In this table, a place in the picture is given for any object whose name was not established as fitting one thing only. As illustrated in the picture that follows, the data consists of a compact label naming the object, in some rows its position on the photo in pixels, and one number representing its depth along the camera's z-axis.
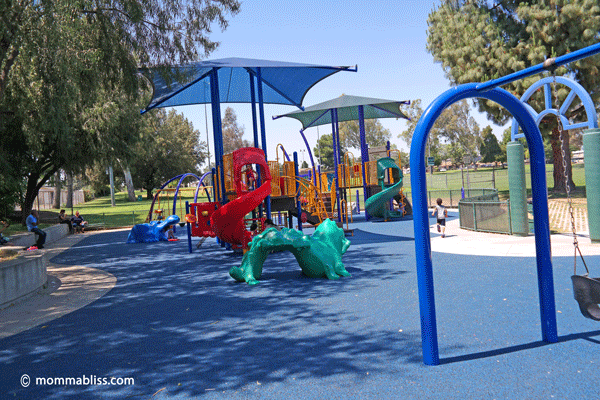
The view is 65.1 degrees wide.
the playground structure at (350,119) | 22.50
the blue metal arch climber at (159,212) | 21.73
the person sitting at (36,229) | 18.16
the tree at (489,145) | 84.12
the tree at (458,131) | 84.62
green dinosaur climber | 9.42
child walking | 14.43
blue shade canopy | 14.36
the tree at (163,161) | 63.25
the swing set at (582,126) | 4.59
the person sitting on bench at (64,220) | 27.70
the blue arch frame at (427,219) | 4.63
